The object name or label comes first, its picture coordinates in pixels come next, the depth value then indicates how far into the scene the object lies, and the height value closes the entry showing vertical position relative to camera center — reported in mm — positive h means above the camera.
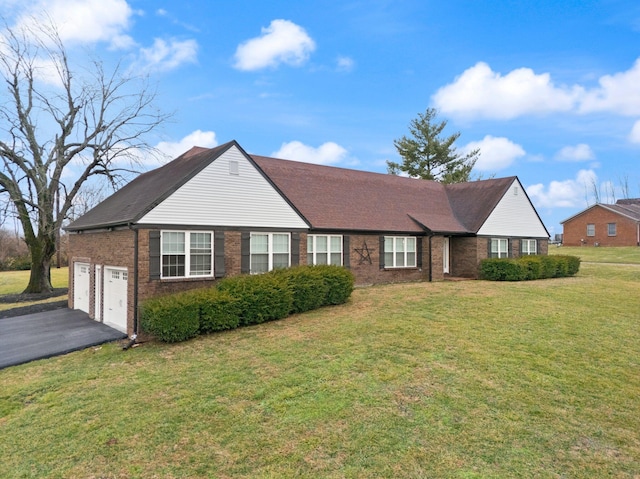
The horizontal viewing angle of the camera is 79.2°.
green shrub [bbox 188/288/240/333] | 10688 -1730
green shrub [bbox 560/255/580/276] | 23484 -1191
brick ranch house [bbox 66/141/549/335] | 12031 +816
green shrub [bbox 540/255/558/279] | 22078 -1221
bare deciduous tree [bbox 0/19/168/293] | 23828 +5804
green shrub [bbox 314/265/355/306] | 13797 -1286
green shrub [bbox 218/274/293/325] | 11484 -1445
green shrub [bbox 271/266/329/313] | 12758 -1300
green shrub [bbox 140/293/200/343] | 10109 -1819
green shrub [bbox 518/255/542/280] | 21050 -1135
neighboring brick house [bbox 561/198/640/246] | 40300 +2092
